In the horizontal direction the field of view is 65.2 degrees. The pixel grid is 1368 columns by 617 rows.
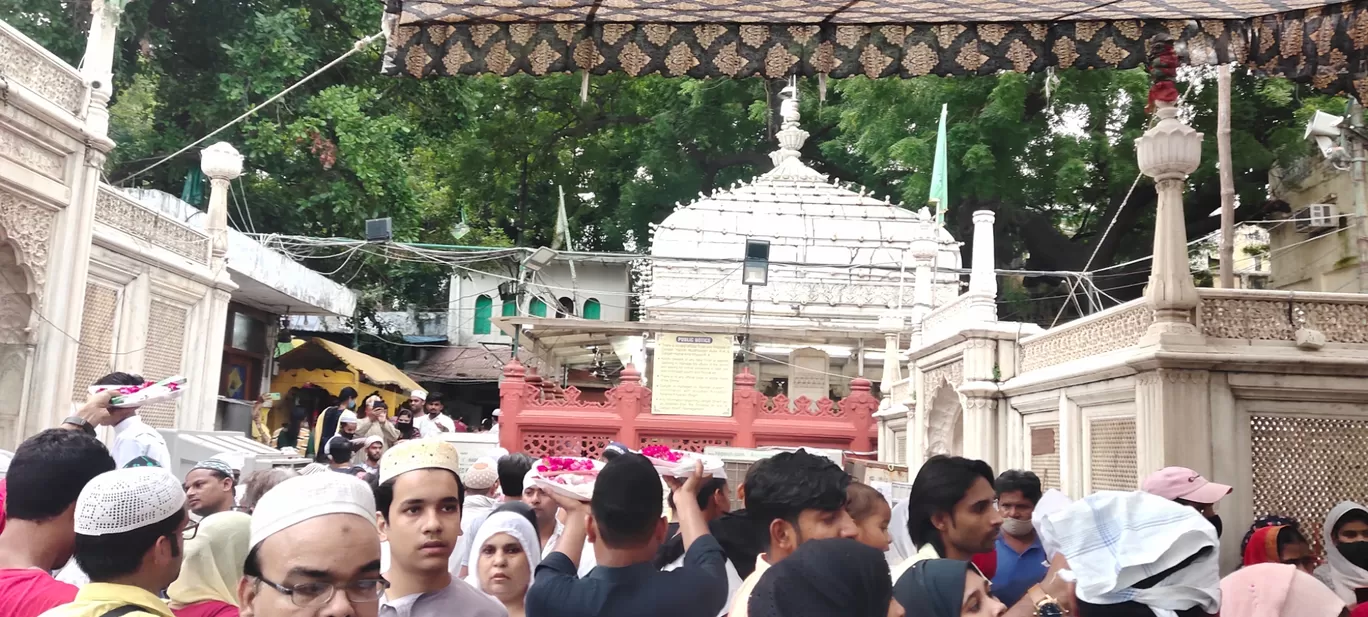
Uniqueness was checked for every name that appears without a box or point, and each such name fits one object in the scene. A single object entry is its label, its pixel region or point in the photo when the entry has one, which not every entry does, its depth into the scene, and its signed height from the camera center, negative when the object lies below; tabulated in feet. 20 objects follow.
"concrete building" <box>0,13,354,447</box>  31.76 +5.16
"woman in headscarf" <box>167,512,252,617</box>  10.17 -1.58
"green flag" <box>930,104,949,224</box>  49.11 +11.53
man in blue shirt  13.91 -1.36
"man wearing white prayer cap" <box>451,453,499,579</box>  15.08 -1.25
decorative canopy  17.24 +6.79
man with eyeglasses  6.81 -0.92
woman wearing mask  14.73 -1.31
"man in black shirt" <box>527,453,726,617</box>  9.87 -1.40
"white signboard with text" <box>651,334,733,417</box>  54.90 +2.73
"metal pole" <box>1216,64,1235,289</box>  36.19 +8.92
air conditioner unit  56.85 +12.64
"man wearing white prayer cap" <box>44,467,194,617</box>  8.75 -1.05
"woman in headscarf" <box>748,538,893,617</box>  6.98 -0.98
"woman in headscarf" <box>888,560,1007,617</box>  9.05 -1.30
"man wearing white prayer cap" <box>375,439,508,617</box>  9.58 -1.06
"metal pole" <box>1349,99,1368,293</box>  44.52 +12.25
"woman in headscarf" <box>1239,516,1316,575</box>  15.16 -1.33
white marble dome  70.54 +12.15
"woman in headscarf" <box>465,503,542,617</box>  12.34 -1.60
